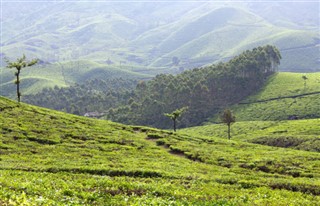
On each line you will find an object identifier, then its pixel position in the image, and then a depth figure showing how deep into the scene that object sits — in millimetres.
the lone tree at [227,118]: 120250
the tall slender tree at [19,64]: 87262
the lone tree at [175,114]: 113150
